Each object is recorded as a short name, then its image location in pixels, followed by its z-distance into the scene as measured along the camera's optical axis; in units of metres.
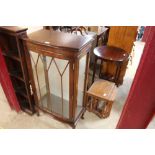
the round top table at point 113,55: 2.19
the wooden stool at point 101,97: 1.89
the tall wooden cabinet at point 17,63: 1.33
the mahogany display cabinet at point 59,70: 1.20
